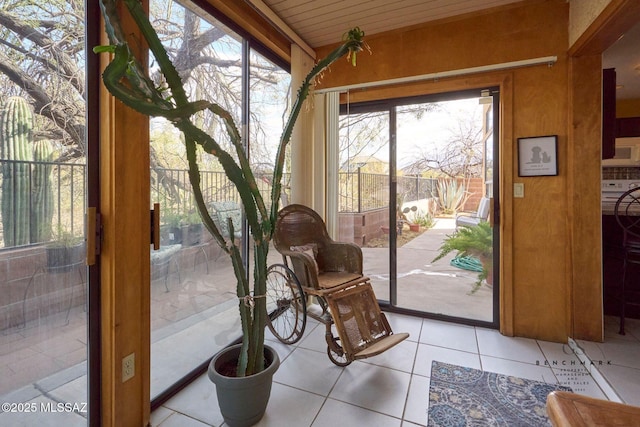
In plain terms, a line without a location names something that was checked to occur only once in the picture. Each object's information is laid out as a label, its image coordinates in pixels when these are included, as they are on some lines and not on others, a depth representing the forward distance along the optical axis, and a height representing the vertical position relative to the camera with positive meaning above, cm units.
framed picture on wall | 222 +44
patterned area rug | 150 -110
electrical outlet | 137 -77
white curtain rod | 218 +118
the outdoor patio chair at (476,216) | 260 -5
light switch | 233 +17
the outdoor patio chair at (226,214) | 203 -2
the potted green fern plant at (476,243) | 259 -31
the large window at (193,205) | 167 +6
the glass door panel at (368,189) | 290 +23
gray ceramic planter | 139 -93
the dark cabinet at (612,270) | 251 -55
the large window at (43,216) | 107 -2
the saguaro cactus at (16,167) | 104 +17
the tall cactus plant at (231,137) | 102 +33
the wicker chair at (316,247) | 222 -30
